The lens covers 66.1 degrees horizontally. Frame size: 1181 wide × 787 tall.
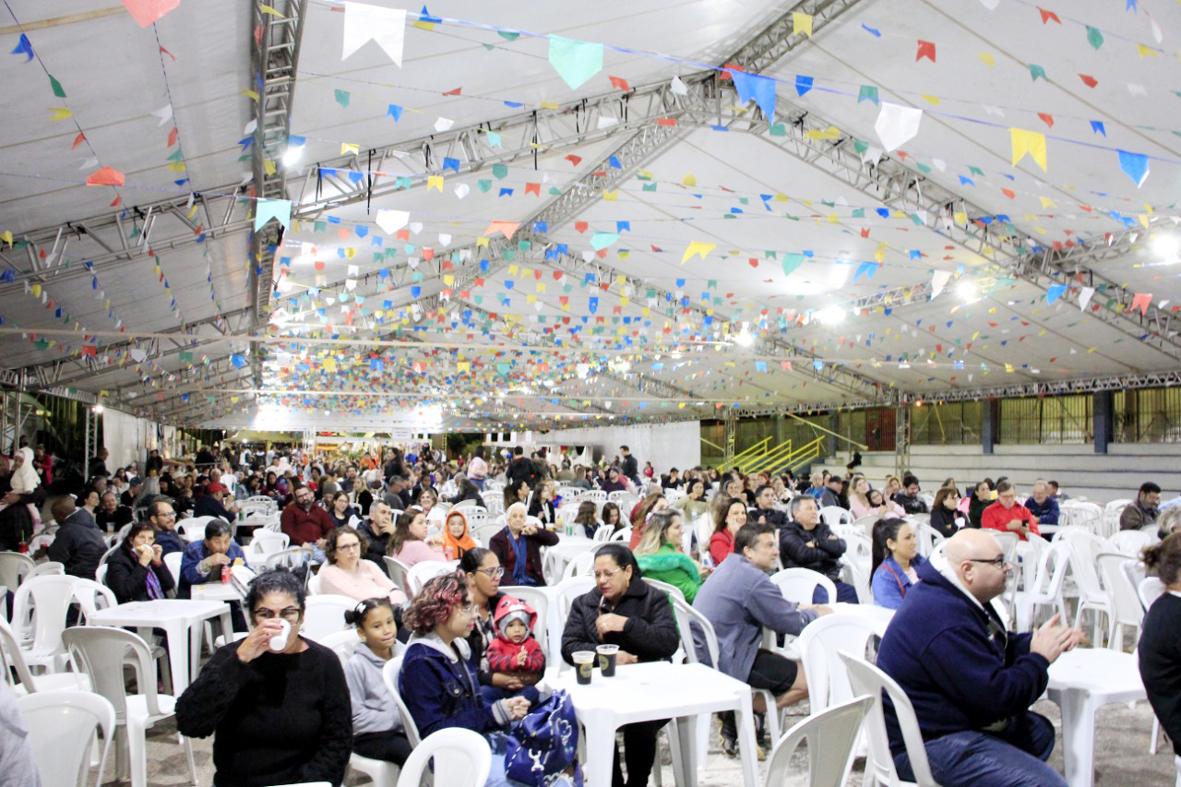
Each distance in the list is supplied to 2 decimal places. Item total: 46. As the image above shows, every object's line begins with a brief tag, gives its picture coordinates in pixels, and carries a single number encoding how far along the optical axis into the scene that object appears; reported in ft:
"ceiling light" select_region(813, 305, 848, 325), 47.83
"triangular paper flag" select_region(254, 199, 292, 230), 20.61
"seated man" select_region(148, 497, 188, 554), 18.81
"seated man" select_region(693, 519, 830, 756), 12.57
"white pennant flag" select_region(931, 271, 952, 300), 35.22
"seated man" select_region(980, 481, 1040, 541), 25.75
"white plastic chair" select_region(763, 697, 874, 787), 6.97
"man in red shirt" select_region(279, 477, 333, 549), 25.91
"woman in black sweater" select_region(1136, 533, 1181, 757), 8.84
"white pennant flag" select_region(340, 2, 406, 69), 11.49
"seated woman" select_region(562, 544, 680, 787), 11.98
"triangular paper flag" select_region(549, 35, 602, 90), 11.99
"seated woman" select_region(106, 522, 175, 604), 16.15
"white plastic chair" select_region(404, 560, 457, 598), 16.69
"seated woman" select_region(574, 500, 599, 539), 27.04
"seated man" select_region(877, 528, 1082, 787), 8.34
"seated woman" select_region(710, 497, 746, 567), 18.81
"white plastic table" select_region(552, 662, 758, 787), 9.45
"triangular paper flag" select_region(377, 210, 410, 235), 26.25
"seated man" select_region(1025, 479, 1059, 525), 31.76
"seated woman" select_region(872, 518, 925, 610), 14.49
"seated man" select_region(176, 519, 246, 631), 17.60
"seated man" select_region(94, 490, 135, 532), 29.60
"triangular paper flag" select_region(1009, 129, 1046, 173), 15.57
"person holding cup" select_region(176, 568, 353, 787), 7.77
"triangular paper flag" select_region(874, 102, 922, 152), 14.66
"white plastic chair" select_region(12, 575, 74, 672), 15.84
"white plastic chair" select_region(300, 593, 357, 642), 13.80
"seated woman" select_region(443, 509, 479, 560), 20.97
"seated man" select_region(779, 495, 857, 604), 19.12
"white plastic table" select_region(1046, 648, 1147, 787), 9.82
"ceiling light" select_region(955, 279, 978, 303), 39.27
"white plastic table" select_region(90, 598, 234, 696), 14.48
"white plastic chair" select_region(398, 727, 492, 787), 6.89
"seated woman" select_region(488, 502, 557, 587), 19.58
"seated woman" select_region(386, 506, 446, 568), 20.04
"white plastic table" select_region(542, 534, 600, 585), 22.97
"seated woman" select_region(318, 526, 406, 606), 15.71
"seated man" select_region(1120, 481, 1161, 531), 25.82
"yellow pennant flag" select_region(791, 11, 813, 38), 16.81
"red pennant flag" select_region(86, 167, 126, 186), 20.06
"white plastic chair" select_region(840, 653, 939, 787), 8.43
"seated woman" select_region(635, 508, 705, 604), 15.30
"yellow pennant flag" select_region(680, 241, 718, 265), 32.86
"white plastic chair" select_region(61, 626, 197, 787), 11.31
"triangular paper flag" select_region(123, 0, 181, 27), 9.60
